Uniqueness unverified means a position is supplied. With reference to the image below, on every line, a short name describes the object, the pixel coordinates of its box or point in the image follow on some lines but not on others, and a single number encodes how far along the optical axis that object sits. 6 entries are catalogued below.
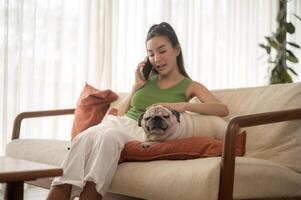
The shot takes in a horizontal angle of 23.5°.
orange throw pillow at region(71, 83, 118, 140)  3.34
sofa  2.39
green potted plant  4.54
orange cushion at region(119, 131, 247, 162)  2.62
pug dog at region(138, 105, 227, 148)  2.70
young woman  2.54
